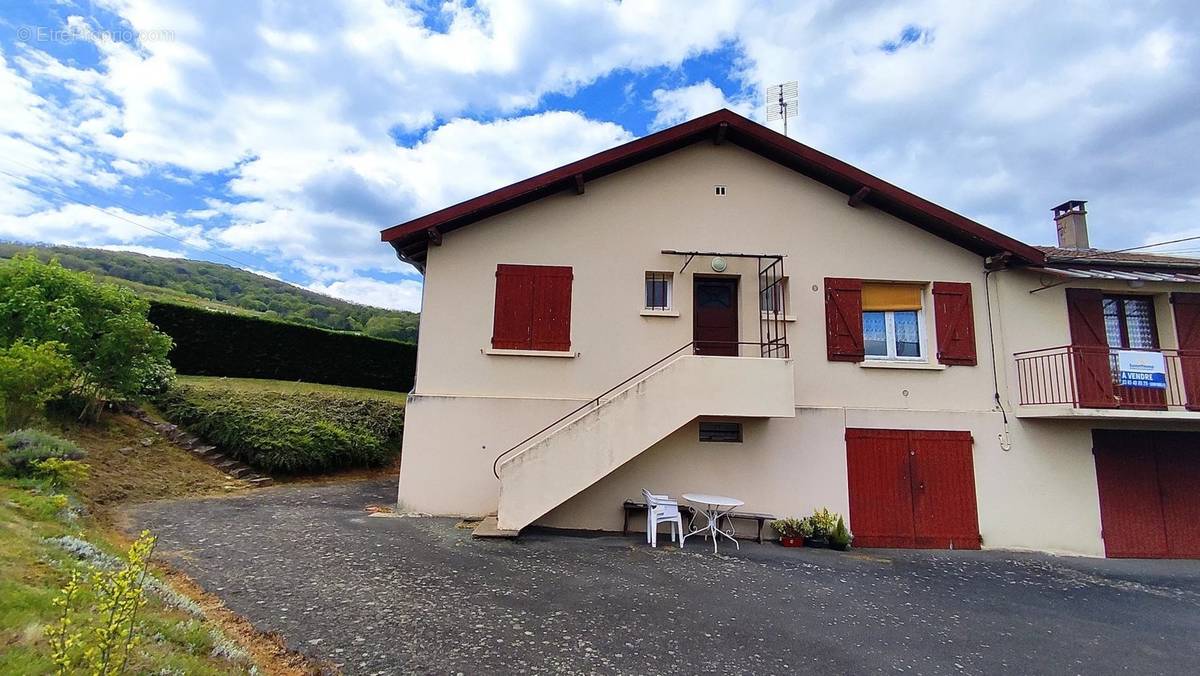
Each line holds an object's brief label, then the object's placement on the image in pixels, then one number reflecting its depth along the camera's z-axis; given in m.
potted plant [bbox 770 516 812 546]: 9.05
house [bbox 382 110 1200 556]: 9.27
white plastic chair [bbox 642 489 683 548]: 8.30
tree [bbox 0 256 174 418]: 9.40
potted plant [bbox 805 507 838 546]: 9.11
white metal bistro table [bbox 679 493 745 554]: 8.37
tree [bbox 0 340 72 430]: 7.94
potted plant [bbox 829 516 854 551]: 9.02
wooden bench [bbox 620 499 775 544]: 9.08
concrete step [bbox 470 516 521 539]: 7.84
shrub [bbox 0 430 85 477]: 6.86
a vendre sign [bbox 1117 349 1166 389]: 8.95
